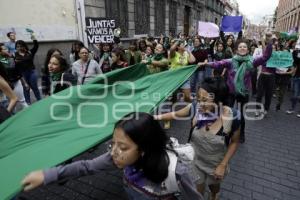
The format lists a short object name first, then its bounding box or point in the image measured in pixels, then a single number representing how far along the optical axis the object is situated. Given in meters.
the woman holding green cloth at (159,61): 4.05
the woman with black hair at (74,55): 5.46
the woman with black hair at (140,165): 1.07
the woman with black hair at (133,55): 5.21
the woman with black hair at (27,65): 4.58
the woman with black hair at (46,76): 3.24
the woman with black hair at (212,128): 1.69
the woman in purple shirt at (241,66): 3.23
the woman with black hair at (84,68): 3.47
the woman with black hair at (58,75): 2.93
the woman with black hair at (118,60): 4.05
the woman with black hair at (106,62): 4.43
